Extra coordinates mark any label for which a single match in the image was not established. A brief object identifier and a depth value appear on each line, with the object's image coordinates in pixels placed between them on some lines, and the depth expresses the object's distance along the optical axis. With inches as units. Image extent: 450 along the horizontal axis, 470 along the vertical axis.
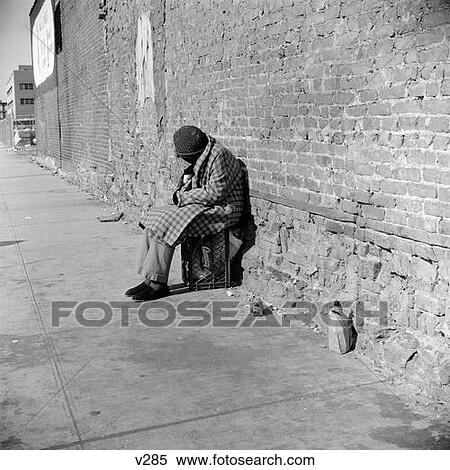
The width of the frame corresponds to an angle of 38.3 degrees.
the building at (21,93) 2551.7
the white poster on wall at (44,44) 807.7
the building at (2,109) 3549.2
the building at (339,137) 136.1
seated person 216.2
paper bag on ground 164.4
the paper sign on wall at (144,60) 332.2
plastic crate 227.6
